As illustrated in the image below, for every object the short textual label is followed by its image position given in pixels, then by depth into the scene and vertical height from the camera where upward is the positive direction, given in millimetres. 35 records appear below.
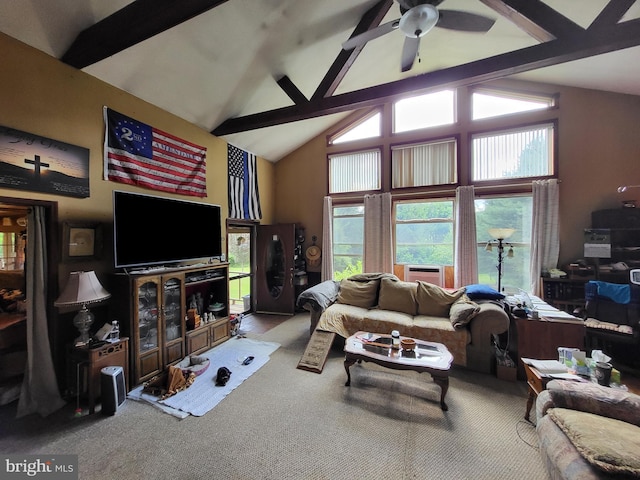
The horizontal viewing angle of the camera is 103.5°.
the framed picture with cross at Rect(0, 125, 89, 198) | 2133 +661
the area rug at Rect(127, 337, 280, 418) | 2338 -1588
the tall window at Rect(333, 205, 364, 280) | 5410 -120
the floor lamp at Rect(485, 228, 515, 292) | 3723 -18
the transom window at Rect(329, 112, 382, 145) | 5234 +2211
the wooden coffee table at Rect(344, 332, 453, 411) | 2254 -1184
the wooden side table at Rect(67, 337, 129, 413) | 2287 -1194
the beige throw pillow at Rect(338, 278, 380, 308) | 3922 -939
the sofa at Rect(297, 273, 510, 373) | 2936 -1078
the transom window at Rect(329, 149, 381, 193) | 5234 +1347
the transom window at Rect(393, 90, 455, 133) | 4707 +2364
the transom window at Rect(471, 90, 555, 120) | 4199 +2253
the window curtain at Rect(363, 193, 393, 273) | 4980 +7
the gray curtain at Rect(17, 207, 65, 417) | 2270 -894
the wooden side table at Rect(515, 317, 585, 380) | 2596 -1095
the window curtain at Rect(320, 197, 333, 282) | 5414 -159
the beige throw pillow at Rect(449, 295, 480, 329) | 2967 -951
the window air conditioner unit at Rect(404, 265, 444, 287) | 4711 -750
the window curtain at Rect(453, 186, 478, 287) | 4430 -90
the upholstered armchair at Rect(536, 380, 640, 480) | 1141 -1041
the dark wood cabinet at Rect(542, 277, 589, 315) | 3682 -887
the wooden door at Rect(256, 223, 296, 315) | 5223 -711
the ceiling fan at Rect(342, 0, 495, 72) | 2197 +1934
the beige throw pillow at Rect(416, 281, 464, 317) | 3498 -918
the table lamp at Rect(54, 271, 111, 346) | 2223 -540
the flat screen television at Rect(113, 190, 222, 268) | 2645 +61
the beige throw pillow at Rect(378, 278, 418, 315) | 3668 -926
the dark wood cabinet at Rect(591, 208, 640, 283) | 3480 -97
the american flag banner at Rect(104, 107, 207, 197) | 2855 +1007
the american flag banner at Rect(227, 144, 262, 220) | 4629 +959
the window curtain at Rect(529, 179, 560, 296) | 3980 +89
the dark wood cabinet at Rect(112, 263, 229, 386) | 2631 -936
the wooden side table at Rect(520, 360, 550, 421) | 1908 -1174
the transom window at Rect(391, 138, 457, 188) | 4684 +1357
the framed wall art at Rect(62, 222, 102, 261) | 2489 -54
